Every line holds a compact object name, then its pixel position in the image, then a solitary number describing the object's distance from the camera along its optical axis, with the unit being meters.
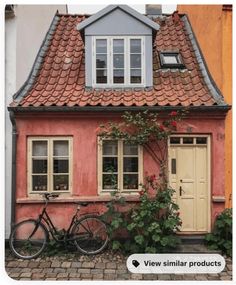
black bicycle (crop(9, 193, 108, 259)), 6.34
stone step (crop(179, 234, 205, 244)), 6.42
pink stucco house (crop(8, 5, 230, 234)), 6.57
